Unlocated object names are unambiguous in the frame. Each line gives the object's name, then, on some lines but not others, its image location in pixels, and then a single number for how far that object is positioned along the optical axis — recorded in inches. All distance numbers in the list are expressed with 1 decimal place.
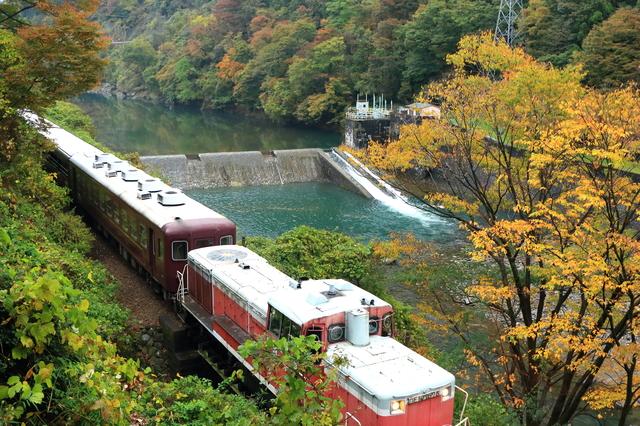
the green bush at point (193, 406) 295.6
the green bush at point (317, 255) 722.2
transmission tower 1875.0
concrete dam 1706.4
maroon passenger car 613.3
